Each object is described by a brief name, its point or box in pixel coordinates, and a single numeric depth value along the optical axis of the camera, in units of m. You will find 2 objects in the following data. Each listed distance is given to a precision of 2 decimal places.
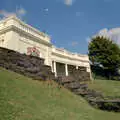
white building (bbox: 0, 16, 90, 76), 20.61
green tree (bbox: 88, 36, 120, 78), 40.72
